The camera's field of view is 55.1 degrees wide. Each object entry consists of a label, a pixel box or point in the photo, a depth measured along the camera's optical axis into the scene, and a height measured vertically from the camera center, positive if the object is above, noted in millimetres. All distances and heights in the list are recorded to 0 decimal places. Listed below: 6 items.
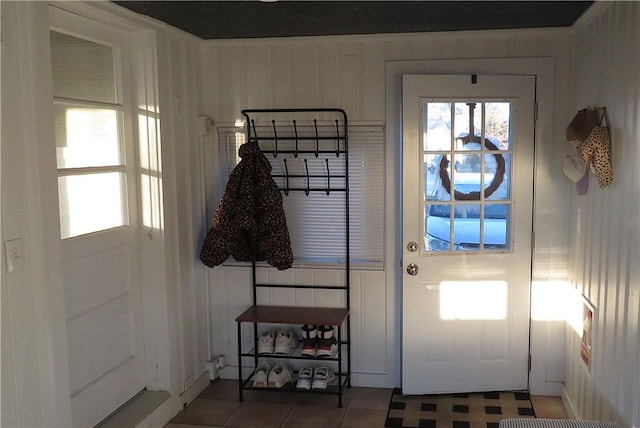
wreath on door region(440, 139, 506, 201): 3635 -107
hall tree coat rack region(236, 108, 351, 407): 3787 -25
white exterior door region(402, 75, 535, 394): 3613 -428
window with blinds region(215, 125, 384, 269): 3797 -276
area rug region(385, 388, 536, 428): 3447 -1464
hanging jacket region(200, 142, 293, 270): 3674 -318
